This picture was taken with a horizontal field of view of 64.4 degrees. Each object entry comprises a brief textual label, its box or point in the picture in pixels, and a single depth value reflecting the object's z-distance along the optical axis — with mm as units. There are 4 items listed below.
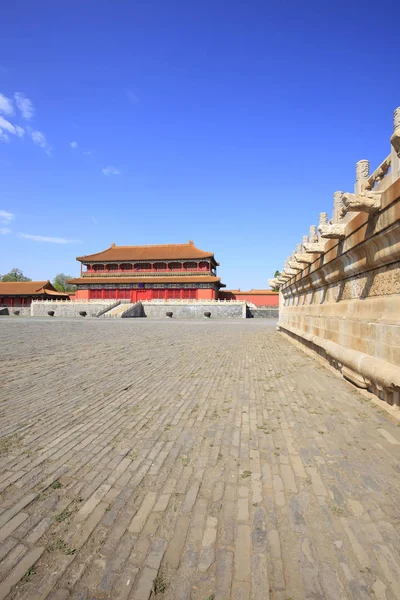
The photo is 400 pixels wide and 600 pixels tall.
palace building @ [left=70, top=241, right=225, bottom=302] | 45281
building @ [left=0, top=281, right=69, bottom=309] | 48250
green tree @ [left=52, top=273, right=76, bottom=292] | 86750
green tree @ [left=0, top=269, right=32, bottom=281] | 88650
